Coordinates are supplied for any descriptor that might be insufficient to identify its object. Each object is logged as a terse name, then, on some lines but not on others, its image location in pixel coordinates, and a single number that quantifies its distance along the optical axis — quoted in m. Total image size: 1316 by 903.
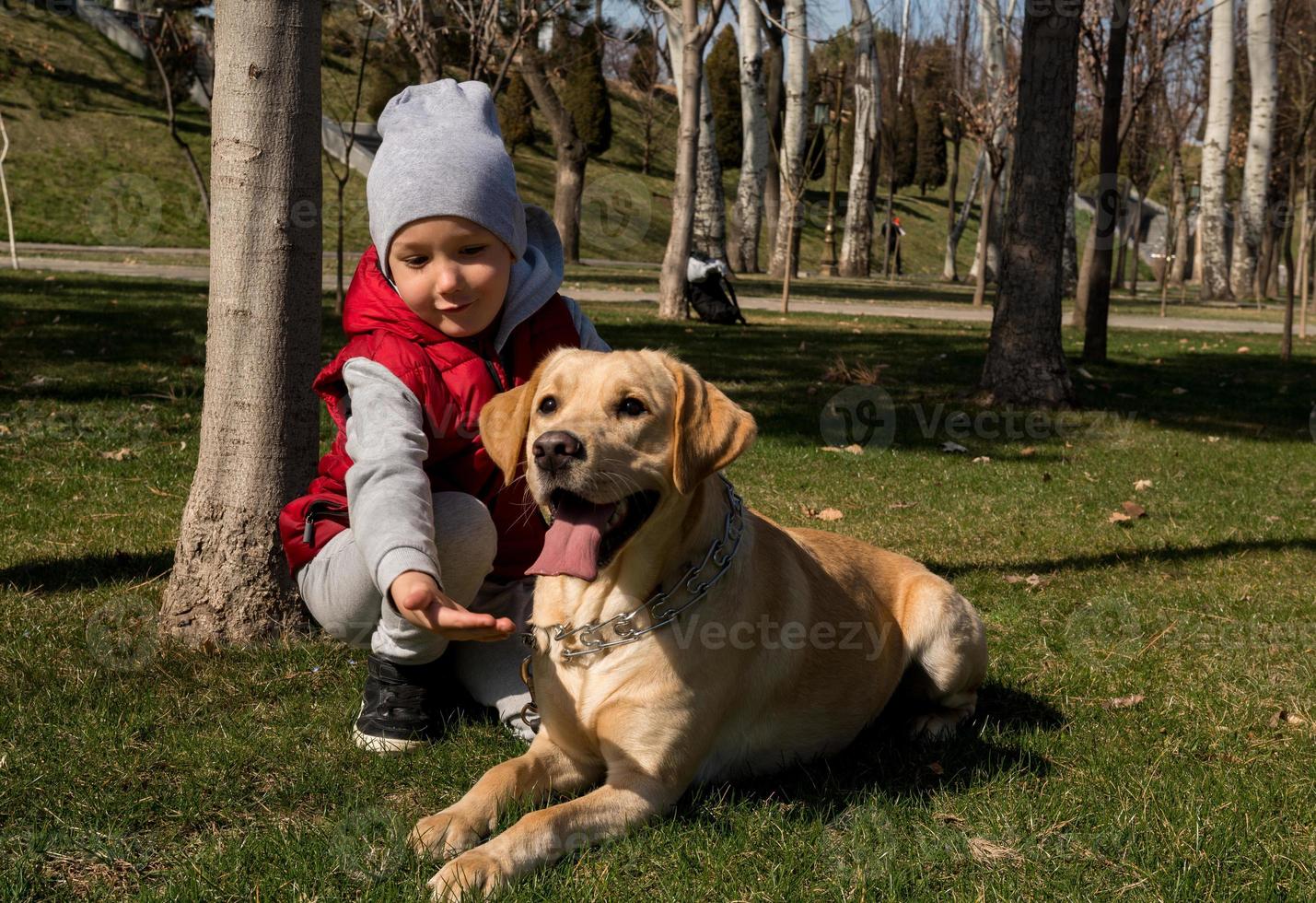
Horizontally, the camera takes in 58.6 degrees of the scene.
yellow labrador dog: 2.86
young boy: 3.32
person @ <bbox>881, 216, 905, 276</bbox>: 42.06
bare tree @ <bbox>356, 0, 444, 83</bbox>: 15.61
